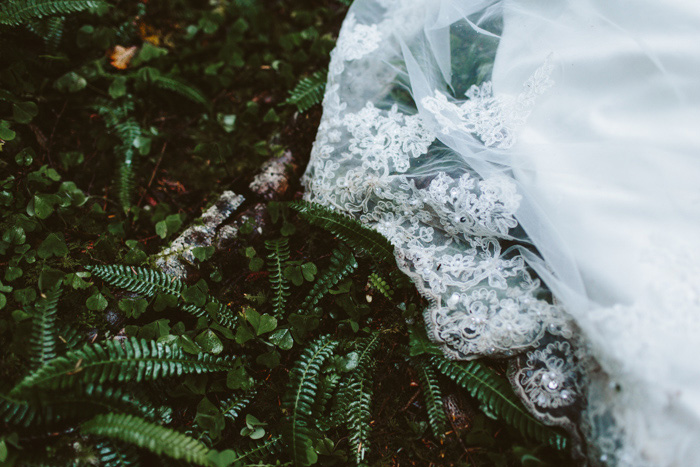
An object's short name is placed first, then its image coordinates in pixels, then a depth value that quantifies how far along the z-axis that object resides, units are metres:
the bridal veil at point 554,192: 0.76
